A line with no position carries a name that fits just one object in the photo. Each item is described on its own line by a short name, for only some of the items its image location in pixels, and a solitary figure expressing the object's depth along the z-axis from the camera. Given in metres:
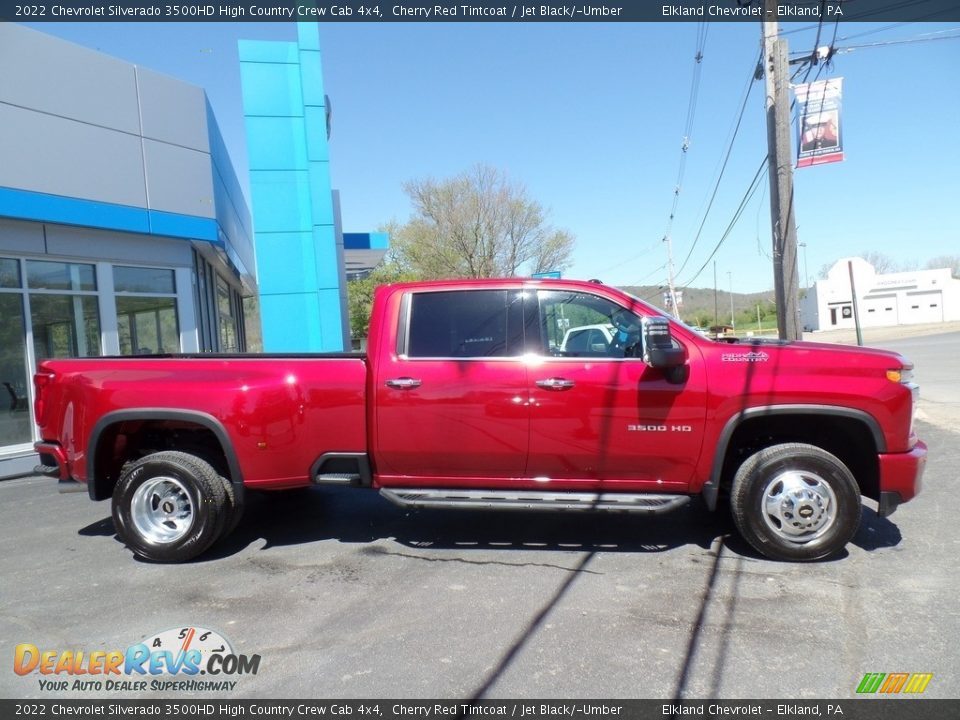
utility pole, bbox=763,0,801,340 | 9.62
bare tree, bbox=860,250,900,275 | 93.62
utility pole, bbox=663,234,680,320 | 26.55
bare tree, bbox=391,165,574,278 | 29.64
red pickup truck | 4.25
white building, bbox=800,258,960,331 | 58.09
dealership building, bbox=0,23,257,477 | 9.16
